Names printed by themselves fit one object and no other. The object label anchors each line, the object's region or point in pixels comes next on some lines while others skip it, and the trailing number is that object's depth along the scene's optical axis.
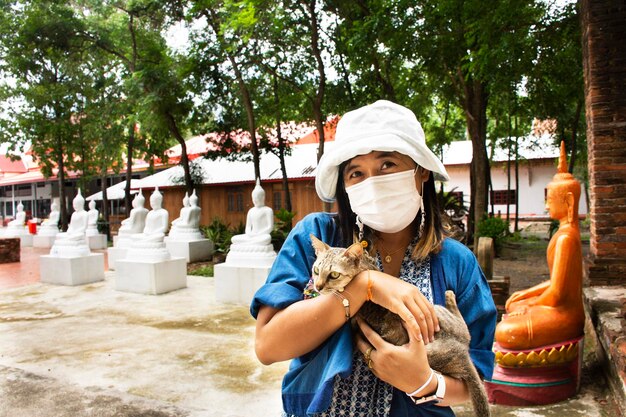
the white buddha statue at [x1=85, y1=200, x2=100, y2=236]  17.23
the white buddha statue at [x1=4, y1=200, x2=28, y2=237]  19.02
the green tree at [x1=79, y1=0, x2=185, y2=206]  14.02
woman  1.26
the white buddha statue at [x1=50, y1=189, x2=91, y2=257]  9.94
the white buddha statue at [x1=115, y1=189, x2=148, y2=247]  12.20
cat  1.31
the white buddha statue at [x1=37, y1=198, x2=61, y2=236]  18.17
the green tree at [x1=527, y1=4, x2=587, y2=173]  7.57
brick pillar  5.09
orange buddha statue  3.69
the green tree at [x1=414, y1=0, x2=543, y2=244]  6.66
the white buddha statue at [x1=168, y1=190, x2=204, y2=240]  13.02
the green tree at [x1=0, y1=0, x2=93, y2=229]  15.12
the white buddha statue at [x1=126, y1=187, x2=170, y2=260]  8.75
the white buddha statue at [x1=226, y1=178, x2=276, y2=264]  7.70
